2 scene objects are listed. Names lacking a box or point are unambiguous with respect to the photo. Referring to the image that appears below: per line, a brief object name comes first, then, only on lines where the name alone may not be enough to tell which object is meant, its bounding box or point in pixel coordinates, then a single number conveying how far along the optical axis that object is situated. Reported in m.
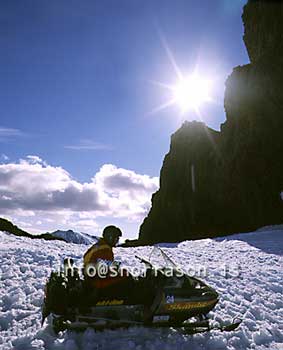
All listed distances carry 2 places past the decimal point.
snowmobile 5.73
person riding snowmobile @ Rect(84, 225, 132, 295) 5.88
